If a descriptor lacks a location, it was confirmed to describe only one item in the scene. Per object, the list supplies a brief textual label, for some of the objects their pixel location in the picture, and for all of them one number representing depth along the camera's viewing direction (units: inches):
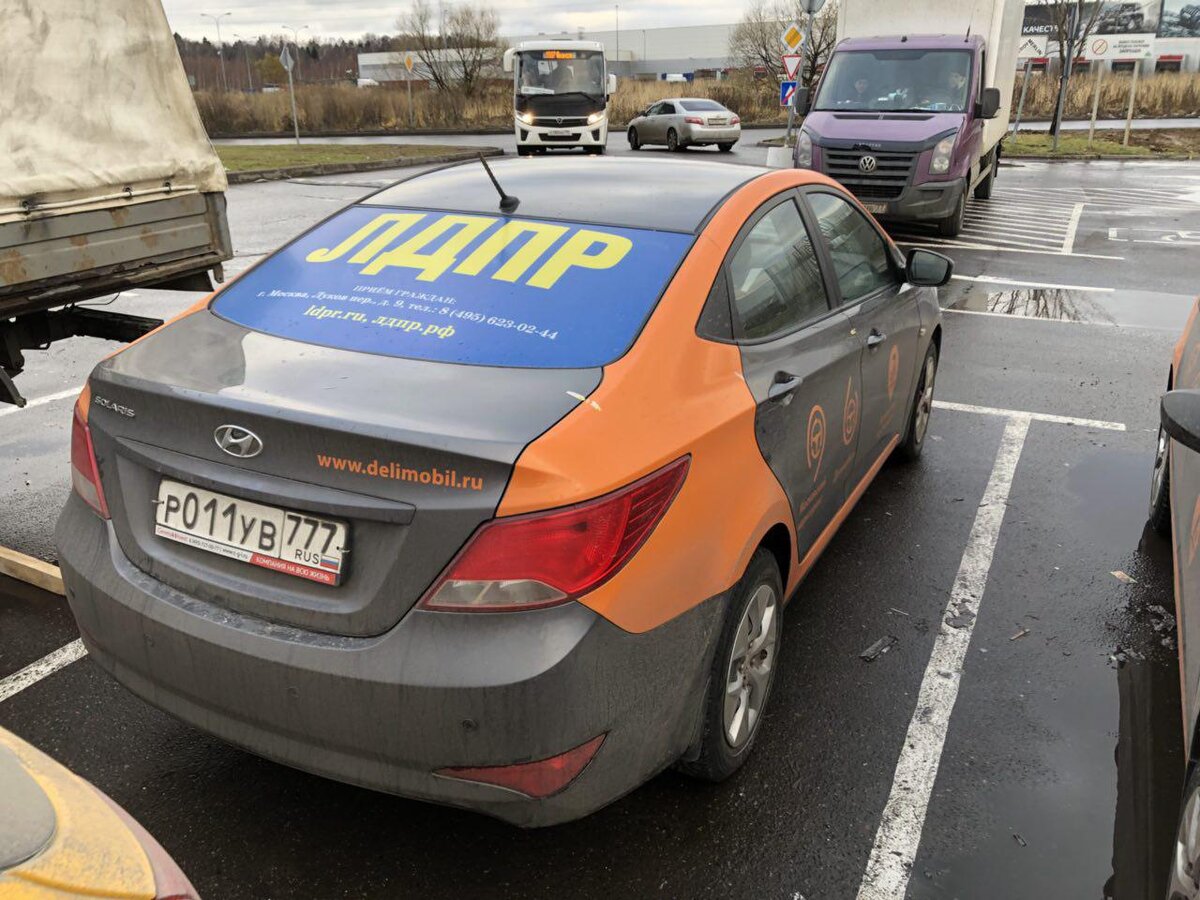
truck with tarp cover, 151.2
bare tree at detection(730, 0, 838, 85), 1583.4
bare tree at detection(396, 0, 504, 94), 1678.2
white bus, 991.6
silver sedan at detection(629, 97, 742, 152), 1110.4
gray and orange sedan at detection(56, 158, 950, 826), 80.8
